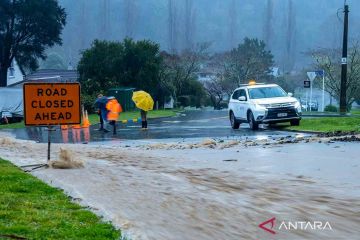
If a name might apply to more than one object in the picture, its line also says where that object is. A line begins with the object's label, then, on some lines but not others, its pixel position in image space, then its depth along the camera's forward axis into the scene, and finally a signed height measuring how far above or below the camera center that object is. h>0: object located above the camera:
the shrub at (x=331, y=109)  56.15 -1.18
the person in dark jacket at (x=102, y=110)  25.05 -0.57
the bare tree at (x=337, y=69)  56.69 +2.77
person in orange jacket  23.70 -0.54
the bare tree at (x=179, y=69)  64.56 +3.19
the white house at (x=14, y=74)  69.32 +2.81
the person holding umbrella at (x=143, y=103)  24.66 -0.25
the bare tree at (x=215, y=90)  75.62 +0.89
